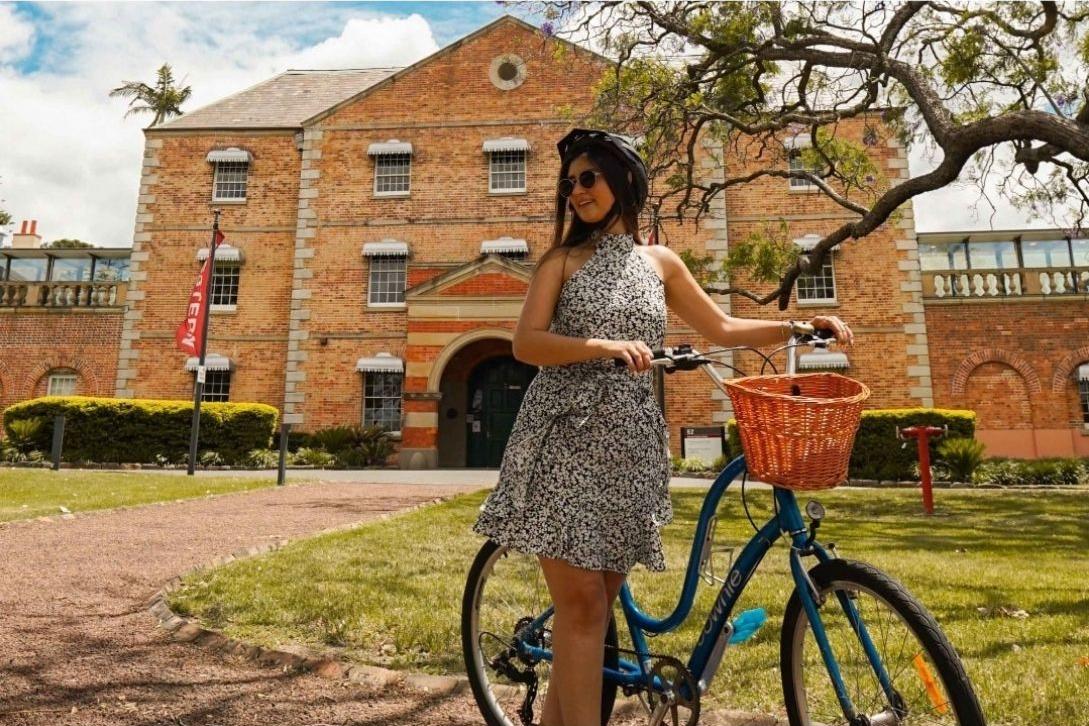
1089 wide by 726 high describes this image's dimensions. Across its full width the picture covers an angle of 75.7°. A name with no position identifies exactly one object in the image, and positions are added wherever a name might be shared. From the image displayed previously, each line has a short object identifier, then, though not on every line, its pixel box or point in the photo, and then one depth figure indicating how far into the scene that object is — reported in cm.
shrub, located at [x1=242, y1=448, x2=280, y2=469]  1731
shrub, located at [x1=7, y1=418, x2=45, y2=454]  1694
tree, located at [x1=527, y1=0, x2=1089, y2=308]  883
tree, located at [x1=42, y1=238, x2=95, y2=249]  4350
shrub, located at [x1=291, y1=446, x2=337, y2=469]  1797
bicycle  173
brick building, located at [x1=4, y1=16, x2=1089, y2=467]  1908
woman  193
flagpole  1406
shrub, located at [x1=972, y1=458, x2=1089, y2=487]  1438
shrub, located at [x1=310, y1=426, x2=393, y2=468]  1845
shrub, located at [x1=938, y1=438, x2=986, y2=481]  1426
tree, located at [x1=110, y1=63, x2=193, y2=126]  2844
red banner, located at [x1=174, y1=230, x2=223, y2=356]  1473
